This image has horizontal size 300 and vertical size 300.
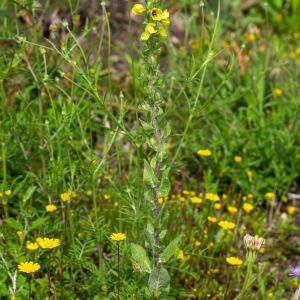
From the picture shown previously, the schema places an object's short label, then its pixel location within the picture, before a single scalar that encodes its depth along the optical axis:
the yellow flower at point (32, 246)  2.26
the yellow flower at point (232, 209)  3.01
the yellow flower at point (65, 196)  2.44
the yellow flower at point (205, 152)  3.12
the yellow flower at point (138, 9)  2.04
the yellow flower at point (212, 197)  2.85
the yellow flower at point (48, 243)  2.23
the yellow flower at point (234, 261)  2.43
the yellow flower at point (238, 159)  3.33
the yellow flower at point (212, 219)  2.84
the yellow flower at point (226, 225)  2.73
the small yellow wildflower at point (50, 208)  2.55
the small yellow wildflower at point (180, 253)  2.51
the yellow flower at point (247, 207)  2.98
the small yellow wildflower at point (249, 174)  3.30
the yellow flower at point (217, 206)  3.05
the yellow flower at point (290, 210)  3.26
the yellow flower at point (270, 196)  3.21
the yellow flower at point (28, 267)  2.14
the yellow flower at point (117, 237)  2.23
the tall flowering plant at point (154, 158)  2.04
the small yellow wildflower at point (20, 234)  2.55
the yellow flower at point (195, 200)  2.83
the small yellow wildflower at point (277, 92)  3.71
